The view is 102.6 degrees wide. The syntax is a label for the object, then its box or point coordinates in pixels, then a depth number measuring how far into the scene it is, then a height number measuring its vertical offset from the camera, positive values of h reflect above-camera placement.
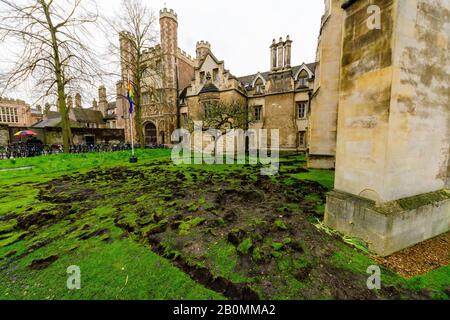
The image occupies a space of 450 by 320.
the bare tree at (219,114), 16.20 +2.58
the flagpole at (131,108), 14.15 +2.83
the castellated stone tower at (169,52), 26.47 +13.38
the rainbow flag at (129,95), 14.08 +3.79
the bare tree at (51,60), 12.61 +6.53
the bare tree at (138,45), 20.12 +11.23
